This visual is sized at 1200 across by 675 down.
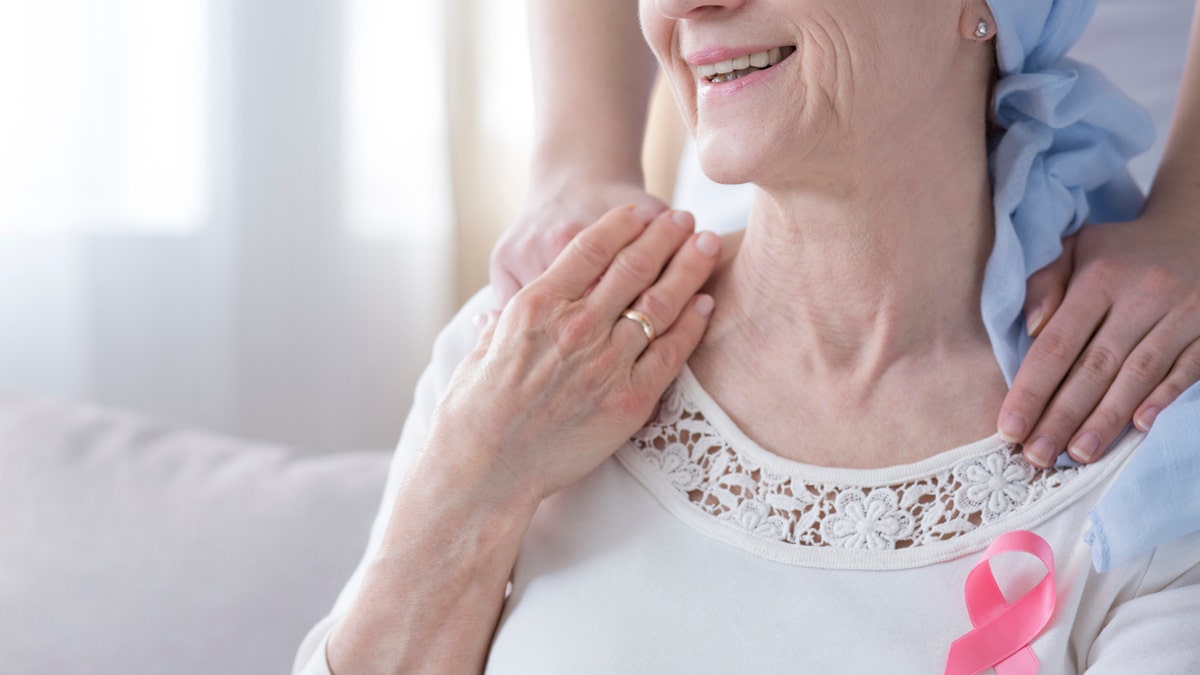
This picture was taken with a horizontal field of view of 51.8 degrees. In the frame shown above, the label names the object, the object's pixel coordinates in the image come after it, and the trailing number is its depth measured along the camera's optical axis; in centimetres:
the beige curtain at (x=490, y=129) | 308
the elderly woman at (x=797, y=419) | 116
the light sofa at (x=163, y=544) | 165
